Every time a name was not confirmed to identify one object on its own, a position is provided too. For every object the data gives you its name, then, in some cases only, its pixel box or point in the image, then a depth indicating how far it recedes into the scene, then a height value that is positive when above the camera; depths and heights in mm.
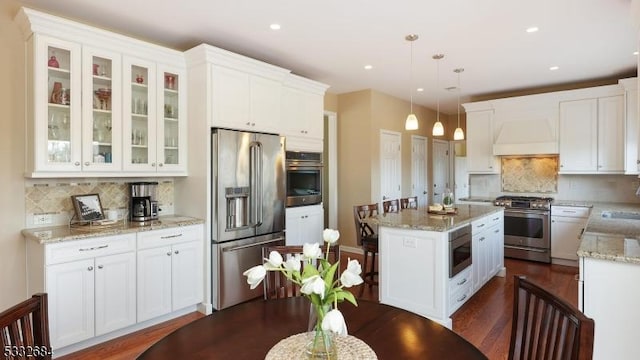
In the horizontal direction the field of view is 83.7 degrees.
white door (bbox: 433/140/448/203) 7863 +217
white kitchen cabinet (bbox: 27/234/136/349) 2564 -802
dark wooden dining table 1251 -611
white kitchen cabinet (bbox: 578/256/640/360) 2012 -739
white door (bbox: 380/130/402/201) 6031 +223
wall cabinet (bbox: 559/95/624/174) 4977 +604
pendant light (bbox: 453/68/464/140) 4805 +588
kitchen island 3018 -757
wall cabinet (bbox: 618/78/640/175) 4711 +687
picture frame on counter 3043 -248
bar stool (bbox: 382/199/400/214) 4408 -357
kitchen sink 3842 -423
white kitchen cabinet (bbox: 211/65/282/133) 3492 +815
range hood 5457 +611
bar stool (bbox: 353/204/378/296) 3850 -661
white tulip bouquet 1013 -300
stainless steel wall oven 4457 +0
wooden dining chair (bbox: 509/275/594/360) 1022 -495
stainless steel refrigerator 3459 -286
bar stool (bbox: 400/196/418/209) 4844 -355
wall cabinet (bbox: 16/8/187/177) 2758 +658
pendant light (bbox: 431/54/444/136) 4203 +1428
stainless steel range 5176 -748
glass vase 1064 -503
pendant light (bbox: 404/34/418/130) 3595 +630
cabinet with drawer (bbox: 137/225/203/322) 3068 -832
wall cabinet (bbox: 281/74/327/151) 4430 +844
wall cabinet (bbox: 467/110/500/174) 6042 +571
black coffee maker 3381 -233
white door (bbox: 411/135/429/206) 7023 +171
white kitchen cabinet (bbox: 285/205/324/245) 4449 -594
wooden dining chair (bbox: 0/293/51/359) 1131 -501
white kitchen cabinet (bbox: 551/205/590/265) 4973 -728
